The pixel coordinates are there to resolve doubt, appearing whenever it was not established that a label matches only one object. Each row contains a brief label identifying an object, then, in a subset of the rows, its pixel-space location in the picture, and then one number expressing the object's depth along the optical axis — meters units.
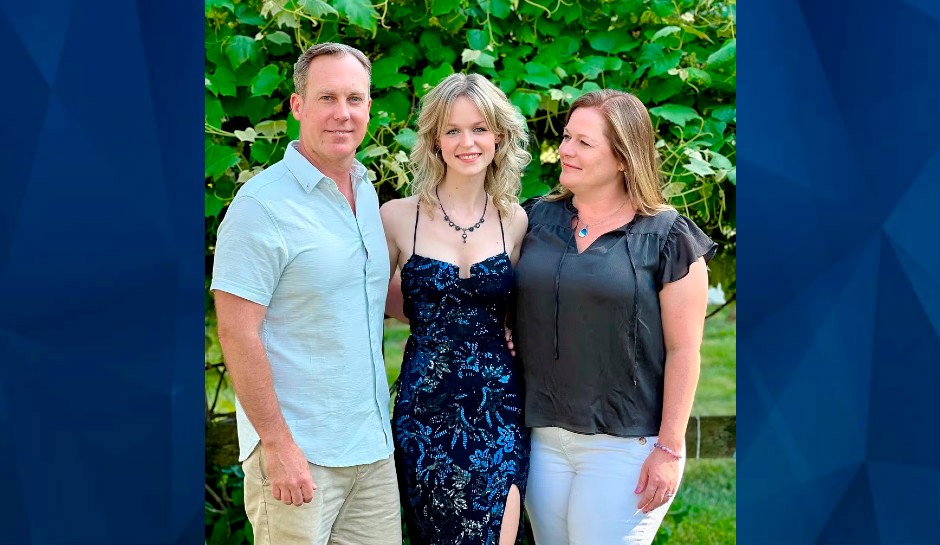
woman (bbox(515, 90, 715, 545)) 2.67
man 2.39
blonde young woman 2.69
